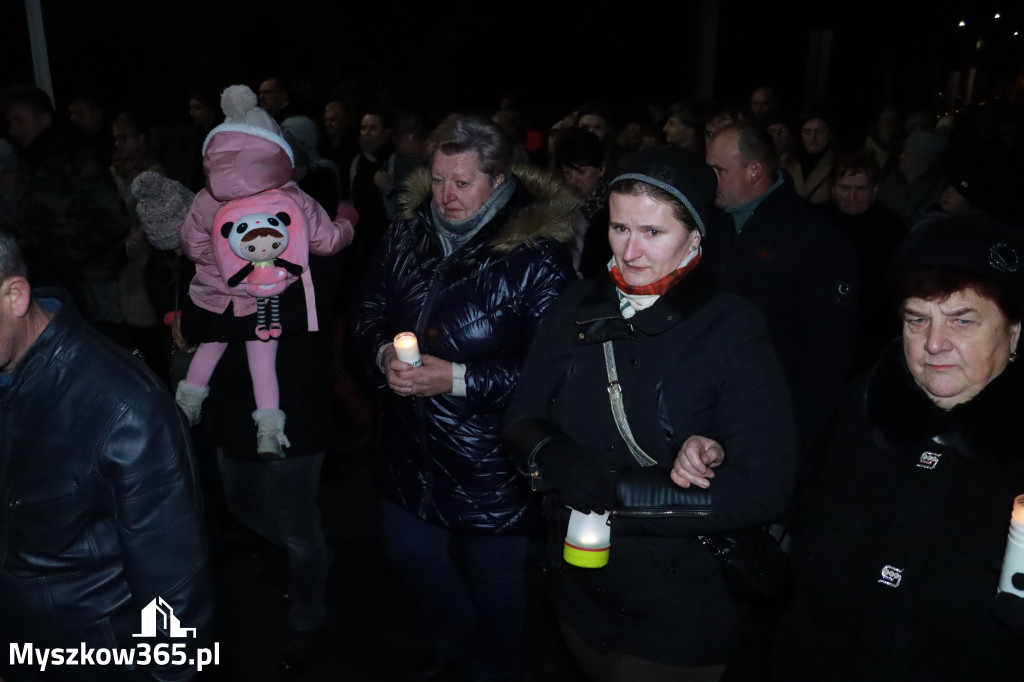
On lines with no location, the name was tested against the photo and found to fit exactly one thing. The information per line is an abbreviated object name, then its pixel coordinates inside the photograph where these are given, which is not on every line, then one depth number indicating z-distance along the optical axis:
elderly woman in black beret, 1.90
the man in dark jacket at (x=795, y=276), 3.55
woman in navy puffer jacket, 3.09
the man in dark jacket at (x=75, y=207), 5.62
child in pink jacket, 3.29
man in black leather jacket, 1.93
